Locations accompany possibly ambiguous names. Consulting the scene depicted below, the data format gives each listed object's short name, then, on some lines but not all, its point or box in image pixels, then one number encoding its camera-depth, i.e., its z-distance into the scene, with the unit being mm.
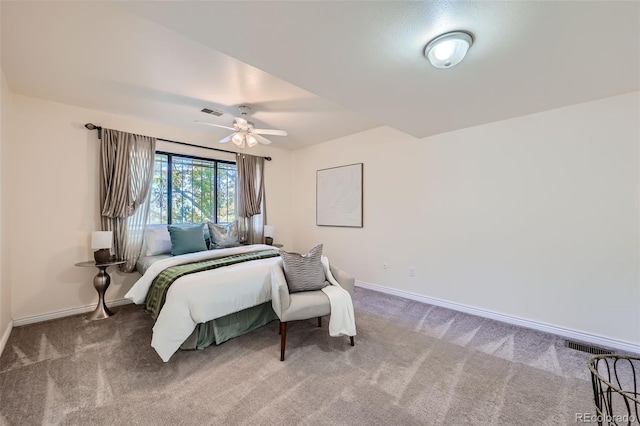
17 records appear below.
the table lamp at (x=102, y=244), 2980
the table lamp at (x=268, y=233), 4734
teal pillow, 3406
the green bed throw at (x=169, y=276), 2281
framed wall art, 4336
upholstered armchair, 2223
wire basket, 847
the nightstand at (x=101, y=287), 3049
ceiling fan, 3082
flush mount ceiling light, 1570
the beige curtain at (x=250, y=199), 4582
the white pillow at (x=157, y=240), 3506
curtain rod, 3222
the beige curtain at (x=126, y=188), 3295
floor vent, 2361
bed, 2078
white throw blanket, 2326
